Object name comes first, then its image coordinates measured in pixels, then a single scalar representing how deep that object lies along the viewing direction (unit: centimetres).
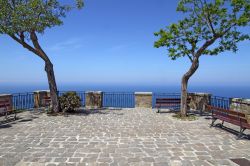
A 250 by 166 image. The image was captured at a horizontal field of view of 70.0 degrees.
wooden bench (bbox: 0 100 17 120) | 834
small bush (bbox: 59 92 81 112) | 1022
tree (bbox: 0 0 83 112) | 881
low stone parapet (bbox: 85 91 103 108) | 1224
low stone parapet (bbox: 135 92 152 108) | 1214
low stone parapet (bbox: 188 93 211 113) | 1114
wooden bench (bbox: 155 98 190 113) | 1058
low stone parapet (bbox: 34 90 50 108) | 1201
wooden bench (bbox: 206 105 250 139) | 599
